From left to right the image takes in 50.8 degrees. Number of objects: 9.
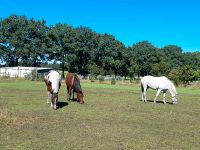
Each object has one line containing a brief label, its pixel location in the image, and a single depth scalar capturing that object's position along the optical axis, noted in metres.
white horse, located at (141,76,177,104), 13.03
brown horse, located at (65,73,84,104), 11.55
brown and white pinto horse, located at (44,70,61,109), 9.55
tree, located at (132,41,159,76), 60.48
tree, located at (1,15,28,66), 44.85
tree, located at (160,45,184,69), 73.93
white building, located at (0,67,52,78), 36.29
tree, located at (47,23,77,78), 45.63
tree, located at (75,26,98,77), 46.85
